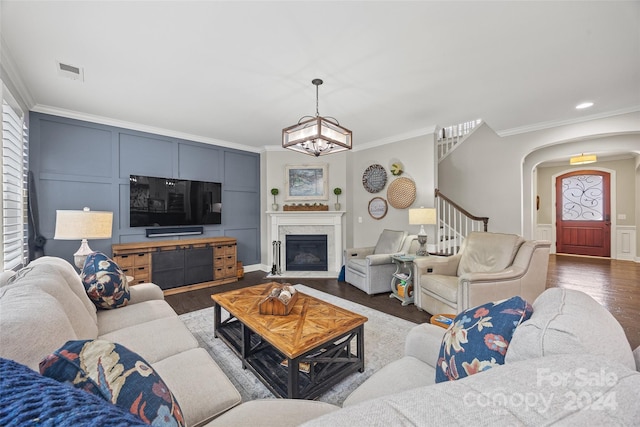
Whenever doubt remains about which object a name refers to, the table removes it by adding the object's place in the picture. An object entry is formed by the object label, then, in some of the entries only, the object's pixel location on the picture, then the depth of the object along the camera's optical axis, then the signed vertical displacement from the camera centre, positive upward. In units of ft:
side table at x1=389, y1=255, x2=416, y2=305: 10.69 -2.89
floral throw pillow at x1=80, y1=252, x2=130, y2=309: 6.26 -1.73
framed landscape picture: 16.57 +1.95
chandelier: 7.24 +2.29
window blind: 7.43 +0.76
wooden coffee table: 4.91 -2.78
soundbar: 13.26 -0.99
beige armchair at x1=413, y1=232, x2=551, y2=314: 7.83 -2.06
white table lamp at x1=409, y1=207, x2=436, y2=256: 11.49 -0.25
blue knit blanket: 1.18 -0.96
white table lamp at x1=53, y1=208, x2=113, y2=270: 7.25 -0.36
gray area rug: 5.47 -3.76
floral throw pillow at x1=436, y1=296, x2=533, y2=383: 2.76 -1.45
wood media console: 11.55 -2.41
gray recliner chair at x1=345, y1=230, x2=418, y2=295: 11.87 -2.40
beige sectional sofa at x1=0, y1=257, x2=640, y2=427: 1.36 -1.17
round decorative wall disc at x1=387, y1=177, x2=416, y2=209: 14.43 +1.18
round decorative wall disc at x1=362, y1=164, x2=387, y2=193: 15.74 +2.20
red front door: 20.17 +0.01
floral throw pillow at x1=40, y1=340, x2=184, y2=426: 1.91 -1.29
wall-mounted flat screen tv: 12.59 +0.60
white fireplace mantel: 16.25 -0.90
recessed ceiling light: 10.31 +4.44
